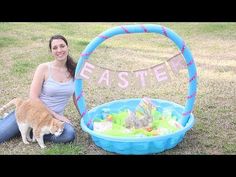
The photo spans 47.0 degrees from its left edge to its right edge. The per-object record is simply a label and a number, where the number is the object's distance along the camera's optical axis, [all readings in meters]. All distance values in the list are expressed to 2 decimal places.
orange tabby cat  2.04
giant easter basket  1.89
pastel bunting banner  2.03
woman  2.09
